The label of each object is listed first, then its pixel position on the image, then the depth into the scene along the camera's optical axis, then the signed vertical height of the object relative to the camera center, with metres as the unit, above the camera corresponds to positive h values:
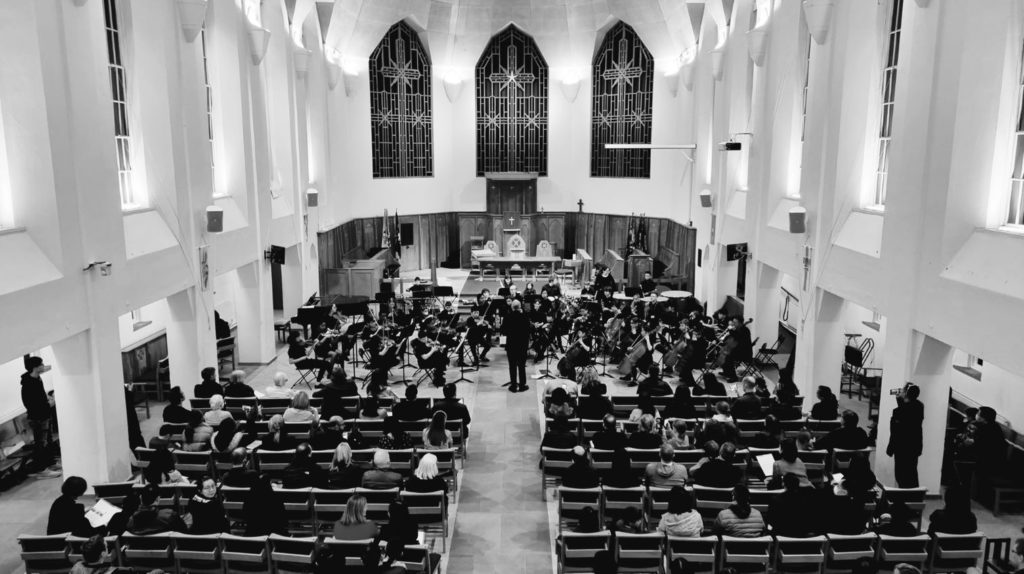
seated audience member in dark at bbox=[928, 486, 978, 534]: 7.43 -3.39
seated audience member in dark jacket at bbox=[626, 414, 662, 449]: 9.83 -3.45
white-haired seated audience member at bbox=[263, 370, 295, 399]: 11.93 -3.50
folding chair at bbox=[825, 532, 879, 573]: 7.29 -3.67
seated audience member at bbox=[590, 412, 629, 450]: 9.45 -3.38
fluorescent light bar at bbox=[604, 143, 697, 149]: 20.75 +0.71
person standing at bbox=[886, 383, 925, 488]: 9.64 -3.37
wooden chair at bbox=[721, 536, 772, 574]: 7.21 -3.65
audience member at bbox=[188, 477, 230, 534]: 7.52 -3.43
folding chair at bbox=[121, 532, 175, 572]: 7.33 -3.69
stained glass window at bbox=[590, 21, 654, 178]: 27.45 +2.59
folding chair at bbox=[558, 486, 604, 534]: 8.59 -3.77
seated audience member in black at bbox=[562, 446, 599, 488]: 8.68 -3.48
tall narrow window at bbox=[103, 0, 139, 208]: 11.97 +1.09
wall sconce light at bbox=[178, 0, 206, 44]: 12.83 +2.66
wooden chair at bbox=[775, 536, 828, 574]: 7.22 -3.68
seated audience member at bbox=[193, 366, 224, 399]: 11.77 -3.36
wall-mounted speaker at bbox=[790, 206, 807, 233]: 13.44 -0.86
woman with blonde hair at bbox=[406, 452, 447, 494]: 8.51 -3.49
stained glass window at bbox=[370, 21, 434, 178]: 27.70 +2.44
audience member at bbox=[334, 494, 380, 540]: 7.28 -3.41
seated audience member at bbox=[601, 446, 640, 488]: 8.62 -3.43
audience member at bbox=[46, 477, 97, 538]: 7.57 -3.45
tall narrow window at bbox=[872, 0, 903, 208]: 11.79 +1.25
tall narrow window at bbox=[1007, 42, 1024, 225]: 8.72 -0.05
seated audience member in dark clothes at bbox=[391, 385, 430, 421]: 10.70 -3.39
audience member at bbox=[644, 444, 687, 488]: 8.80 -3.49
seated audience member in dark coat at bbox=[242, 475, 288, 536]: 7.60 -3.42
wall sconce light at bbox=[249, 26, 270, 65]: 16.23 +2.81
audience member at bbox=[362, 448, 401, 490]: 8.52 -3.44
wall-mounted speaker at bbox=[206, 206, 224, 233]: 13.64 -0.85
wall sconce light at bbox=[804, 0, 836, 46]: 12.69 +2.63
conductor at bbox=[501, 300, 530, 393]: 14.50 -3.32
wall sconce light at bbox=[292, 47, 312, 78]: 19.95 +2.97
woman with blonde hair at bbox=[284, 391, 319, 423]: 10.77 -3.41
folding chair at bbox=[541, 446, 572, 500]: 9.79 -3.75
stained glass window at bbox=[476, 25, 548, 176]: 29.36 +2.60
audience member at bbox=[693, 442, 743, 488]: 8.67 -3.45
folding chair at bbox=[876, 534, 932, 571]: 7.25 -3.64
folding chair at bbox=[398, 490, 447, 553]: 8.43 -3.75
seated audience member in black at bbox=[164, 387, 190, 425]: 10.71 -3.38
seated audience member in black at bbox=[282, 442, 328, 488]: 8.65 -3.47
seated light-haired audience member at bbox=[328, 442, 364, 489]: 8.66 -3.45
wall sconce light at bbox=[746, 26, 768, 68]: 16.27 +2.77
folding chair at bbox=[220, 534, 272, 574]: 7.27 -3.70
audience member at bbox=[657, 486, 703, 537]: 7.46 -3.43
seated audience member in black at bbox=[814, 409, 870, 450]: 9.67 -3.40
